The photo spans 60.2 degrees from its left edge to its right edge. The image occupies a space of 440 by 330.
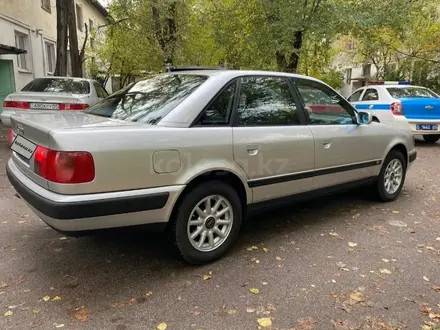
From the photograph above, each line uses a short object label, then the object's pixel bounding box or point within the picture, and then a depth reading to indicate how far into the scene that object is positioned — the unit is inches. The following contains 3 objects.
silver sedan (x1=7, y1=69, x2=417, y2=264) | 101.0
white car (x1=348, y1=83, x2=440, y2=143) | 371.6
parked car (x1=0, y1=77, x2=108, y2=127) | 292.8
